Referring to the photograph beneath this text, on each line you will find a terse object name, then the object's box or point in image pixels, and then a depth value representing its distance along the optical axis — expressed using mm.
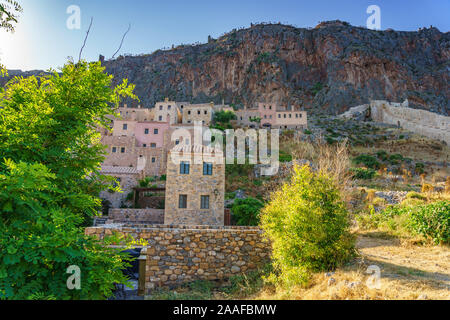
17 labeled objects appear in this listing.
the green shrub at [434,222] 9742
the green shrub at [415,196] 16750
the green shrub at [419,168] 36219
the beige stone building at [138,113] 52031
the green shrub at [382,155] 41688
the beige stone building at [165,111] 48781
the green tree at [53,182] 3570
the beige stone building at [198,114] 52519
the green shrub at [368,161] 38625
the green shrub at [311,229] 7359
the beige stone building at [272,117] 57219
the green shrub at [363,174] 29880
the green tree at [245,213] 20031
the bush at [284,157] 37344
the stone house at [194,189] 17625
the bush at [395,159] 40034
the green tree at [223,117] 54281
